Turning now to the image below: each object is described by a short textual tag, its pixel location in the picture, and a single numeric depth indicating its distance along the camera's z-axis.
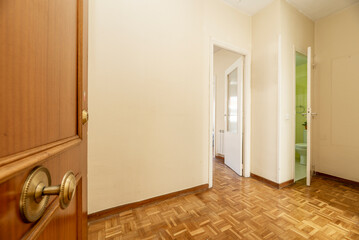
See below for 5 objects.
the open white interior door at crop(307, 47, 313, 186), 2.33
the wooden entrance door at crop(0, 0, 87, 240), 0.22
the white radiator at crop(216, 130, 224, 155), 3.78
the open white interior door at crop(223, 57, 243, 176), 2.78
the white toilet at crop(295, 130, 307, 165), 3.34
